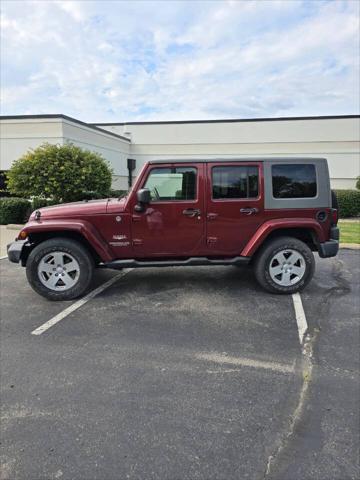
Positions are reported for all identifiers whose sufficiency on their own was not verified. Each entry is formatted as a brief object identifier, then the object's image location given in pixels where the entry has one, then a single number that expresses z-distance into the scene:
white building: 21.00
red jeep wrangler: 4.55
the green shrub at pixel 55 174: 10.40
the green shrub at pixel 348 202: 14.84
